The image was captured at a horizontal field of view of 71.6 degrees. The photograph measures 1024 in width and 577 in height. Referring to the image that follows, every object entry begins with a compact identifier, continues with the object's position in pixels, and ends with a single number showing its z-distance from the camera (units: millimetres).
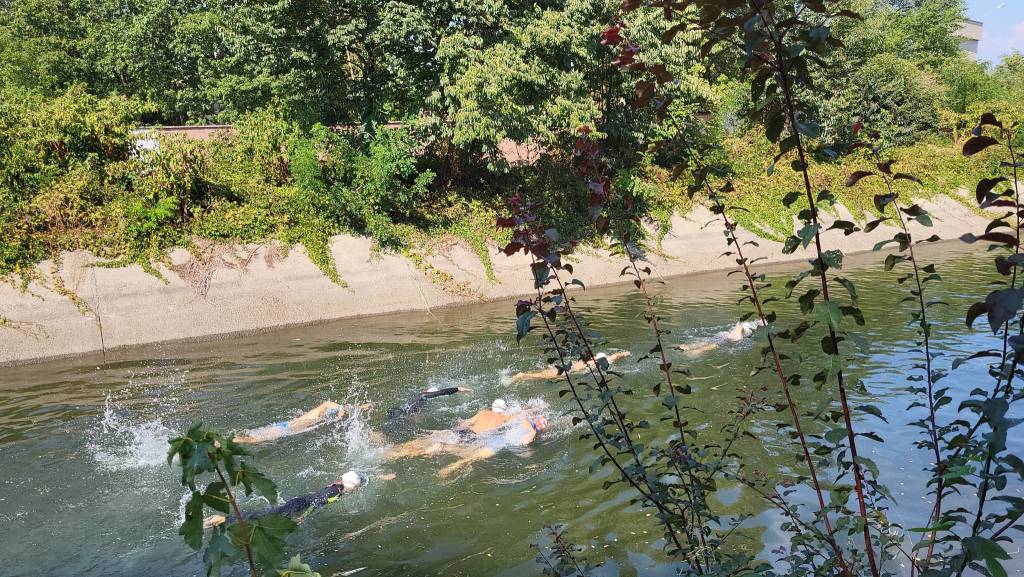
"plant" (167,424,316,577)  1699
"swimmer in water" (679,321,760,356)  10680
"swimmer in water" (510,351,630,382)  9789
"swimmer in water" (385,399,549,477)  7441
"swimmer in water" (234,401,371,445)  8000
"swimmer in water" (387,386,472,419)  8336
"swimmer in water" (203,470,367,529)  6008
